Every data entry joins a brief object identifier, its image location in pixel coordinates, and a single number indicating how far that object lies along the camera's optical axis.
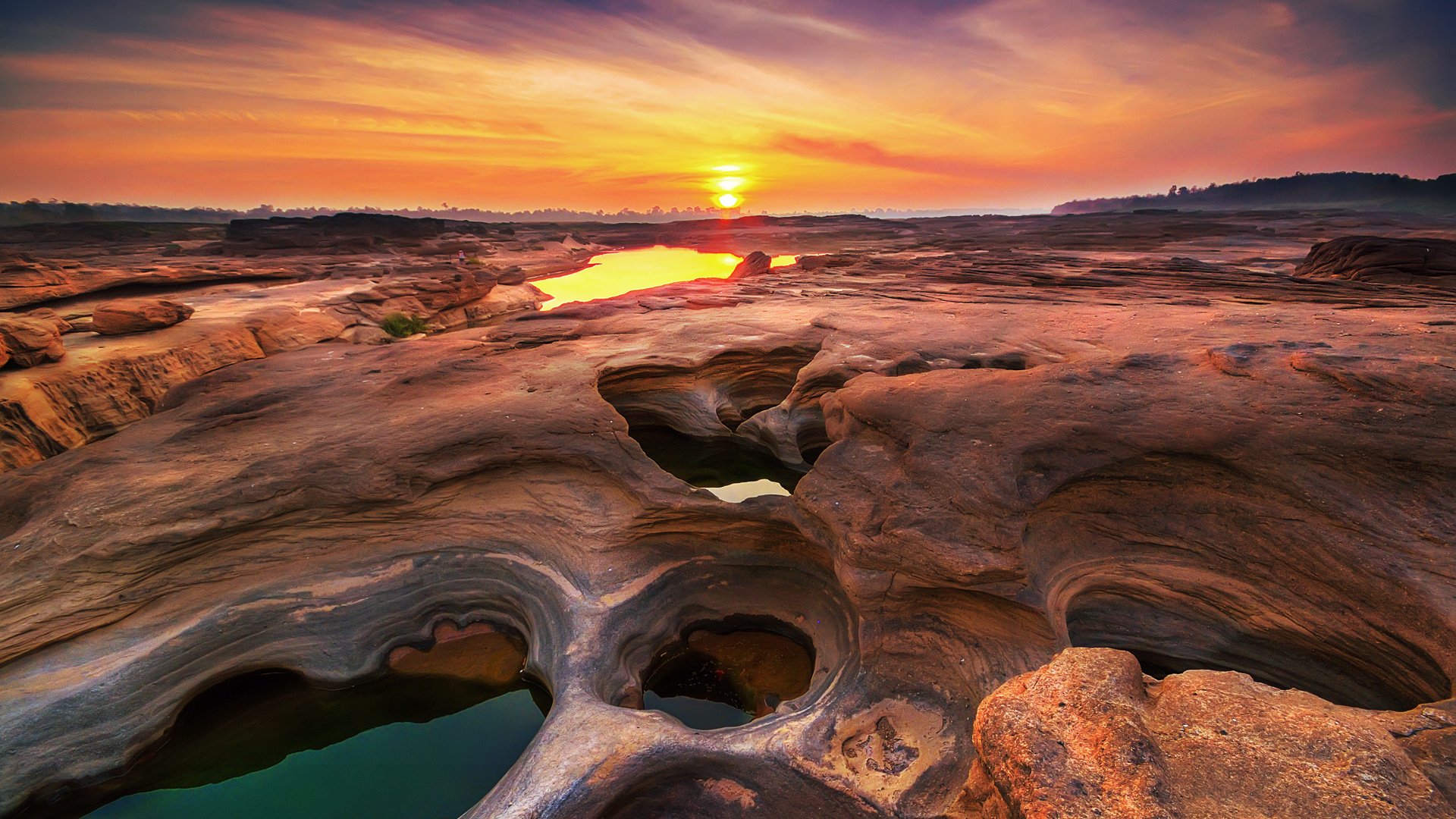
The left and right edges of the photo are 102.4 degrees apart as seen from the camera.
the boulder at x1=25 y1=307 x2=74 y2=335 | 12.79
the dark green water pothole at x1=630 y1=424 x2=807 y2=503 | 10.64
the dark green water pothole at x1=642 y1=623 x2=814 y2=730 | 6.01
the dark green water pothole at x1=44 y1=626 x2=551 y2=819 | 5.28
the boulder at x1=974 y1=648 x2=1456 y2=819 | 2.50
